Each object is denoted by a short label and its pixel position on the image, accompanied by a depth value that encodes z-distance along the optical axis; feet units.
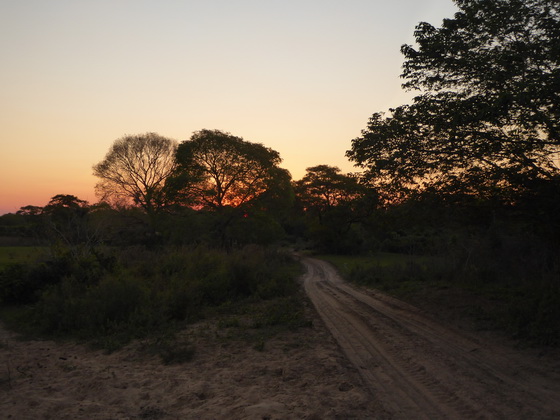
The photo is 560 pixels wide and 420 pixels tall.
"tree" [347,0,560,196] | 27.89
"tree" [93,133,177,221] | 115.44
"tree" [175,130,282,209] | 108.37
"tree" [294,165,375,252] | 146.00
